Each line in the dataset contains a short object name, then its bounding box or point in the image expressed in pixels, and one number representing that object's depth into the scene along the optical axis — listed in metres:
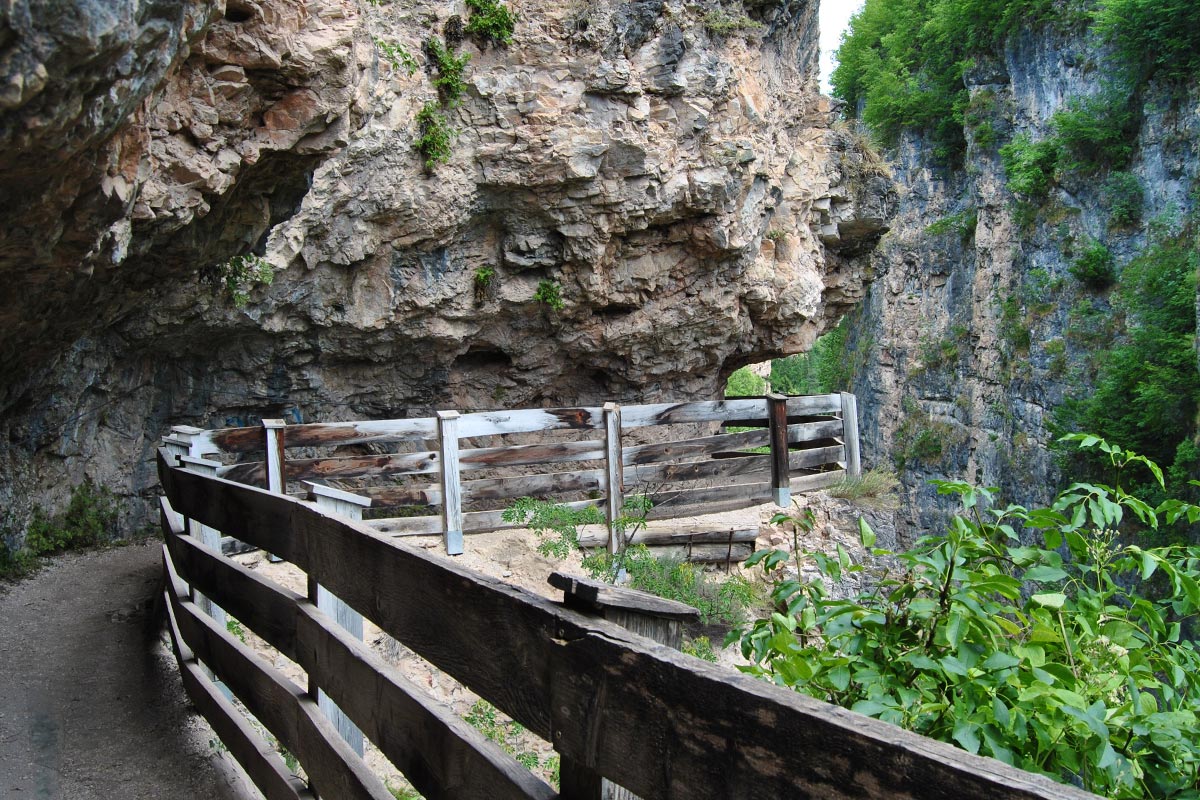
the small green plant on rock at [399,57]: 9.05
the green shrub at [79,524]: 8.22
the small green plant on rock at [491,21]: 9.60
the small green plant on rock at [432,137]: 9.38
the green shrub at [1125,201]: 29.50
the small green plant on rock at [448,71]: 9.48
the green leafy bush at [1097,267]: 30.14
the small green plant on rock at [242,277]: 7.98
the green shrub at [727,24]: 10.96
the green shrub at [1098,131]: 30.25
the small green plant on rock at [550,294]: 10.84
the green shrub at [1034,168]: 32.97
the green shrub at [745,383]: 49.69
